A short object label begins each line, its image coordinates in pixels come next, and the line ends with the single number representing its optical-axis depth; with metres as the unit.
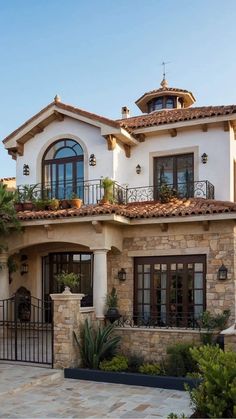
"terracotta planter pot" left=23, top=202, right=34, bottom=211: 15.05
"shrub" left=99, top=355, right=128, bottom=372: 11.38
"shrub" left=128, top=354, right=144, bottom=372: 11.94
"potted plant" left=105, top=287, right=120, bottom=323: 12.98
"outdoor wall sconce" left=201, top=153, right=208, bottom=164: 15.46
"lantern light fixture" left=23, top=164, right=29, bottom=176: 17.23
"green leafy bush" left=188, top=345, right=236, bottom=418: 5.88
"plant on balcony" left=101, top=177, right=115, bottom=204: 14.30
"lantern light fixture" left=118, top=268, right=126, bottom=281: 14.49
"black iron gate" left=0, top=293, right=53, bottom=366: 12.34
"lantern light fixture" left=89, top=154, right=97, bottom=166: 16.03
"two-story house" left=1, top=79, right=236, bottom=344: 13.41
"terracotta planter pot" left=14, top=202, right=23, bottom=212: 15.14
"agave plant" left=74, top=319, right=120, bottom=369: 11.74
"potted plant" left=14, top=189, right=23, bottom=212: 15.14
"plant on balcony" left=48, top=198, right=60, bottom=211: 14.47
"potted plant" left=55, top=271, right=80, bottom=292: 13.31
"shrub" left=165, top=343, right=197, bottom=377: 11.00
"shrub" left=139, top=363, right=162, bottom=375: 11.23
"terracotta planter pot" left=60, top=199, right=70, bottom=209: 14.51
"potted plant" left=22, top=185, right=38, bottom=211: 15.12
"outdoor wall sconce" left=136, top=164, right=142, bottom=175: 16.39
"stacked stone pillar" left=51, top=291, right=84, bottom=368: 11.52
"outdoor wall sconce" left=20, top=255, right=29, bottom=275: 16.94
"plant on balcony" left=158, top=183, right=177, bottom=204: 14.67
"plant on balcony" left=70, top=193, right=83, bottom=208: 14.29
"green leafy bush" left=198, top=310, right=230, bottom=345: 12.45
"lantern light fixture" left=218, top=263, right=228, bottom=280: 13.14
